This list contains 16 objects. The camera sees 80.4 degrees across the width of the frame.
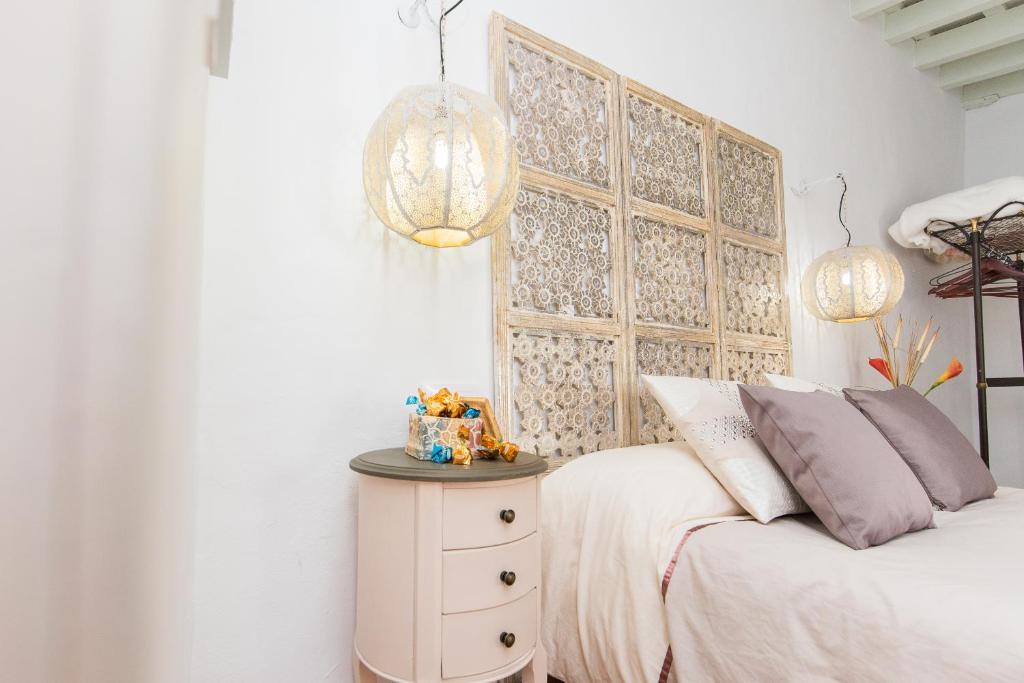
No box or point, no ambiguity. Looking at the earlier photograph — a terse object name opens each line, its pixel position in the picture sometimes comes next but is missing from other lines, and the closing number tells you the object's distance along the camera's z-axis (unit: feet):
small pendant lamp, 8.76
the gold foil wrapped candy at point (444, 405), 4.53
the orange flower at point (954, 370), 9.61
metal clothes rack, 9.90
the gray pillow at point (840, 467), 4.40
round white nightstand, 3.85
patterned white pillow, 4.95
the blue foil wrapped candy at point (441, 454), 4.35
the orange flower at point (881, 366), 9.85
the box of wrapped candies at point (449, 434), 4.38
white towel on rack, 9.87
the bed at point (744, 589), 3.38
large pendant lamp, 4.54
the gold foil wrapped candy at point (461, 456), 4.31
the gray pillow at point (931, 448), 5.81
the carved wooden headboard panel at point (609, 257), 6.09
